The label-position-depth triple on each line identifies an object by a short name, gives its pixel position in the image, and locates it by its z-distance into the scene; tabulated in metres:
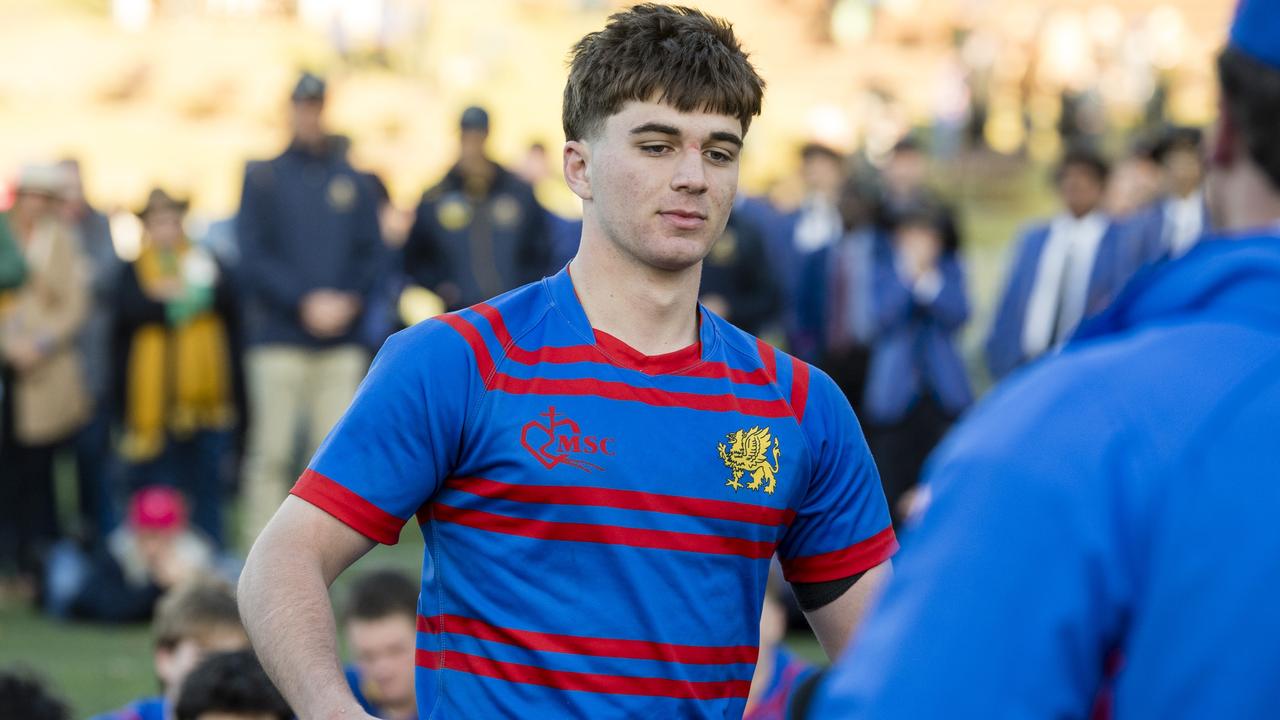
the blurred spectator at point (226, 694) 9.28
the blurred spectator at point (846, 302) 20.71
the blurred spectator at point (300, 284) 18.66
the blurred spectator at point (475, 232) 18.78
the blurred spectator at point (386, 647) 10.76
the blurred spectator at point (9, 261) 19.13
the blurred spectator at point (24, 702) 10.38
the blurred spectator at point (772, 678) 11.86
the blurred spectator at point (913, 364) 20.08
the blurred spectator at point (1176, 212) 18.51
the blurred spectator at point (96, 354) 20.61
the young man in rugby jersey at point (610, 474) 5.53
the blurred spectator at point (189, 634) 10.88
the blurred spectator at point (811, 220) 22.83
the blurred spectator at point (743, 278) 19.65
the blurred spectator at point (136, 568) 18.05
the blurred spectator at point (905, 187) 21.41
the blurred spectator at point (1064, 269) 18.90
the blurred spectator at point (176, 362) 19.71
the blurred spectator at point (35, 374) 19.47
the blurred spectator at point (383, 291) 19.56
